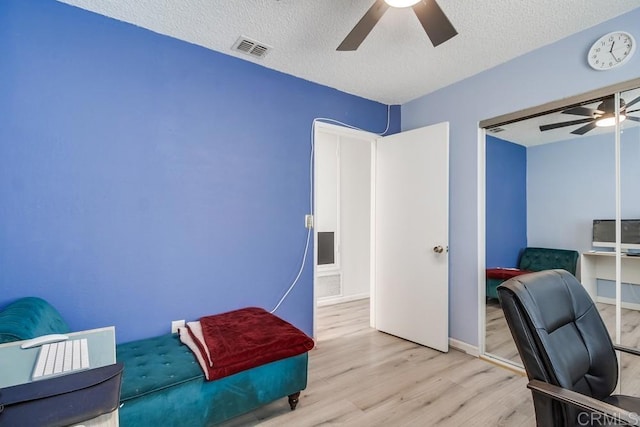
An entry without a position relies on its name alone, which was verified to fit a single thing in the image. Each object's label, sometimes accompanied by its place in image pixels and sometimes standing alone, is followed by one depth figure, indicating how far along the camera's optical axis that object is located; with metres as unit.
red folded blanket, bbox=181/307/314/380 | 1.70
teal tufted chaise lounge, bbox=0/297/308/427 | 1.44
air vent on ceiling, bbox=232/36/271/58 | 2.29
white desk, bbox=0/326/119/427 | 0.86
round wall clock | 1.99
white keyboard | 0.92
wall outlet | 2.23
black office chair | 1.09
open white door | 2.88
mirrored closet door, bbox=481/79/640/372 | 2.06
